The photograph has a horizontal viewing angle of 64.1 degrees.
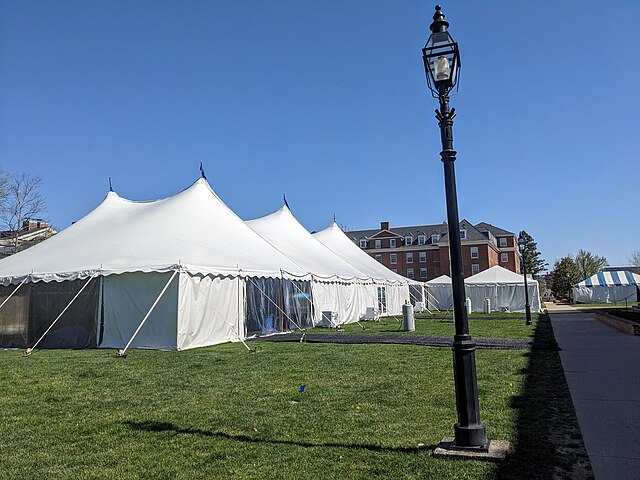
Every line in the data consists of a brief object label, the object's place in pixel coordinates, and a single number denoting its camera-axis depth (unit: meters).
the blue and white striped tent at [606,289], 46.69
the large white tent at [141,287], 13.78
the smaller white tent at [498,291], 33.97
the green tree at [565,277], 63.12
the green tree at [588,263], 81.38
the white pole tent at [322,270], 21.44
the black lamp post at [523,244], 21.14
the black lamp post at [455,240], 4.19
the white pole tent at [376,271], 29.42
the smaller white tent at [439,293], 36.77
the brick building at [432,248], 61.91
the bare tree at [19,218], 38.65
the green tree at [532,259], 85.06
